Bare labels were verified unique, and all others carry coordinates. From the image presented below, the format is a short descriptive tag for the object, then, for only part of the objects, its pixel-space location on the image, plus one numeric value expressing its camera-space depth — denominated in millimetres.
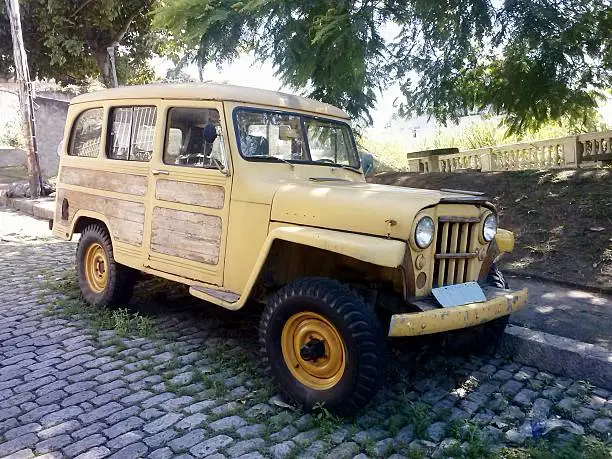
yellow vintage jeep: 3035
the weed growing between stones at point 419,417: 2957
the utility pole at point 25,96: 11836
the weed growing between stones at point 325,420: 2934
